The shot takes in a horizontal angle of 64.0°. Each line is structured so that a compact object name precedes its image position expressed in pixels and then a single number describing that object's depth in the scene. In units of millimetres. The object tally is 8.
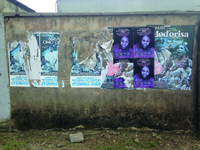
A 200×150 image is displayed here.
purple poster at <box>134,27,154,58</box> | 3191
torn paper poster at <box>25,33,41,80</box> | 3398
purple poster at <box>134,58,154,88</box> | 3240
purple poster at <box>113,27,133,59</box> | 3230
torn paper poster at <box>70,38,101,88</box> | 3326
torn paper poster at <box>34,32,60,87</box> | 3355
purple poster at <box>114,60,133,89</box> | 3283
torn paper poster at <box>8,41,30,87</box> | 3438
